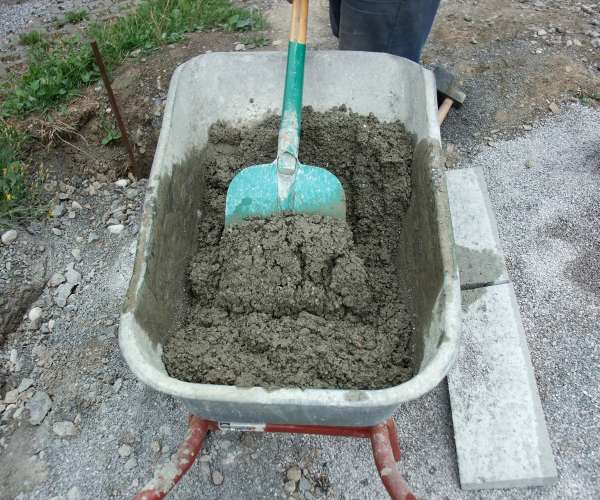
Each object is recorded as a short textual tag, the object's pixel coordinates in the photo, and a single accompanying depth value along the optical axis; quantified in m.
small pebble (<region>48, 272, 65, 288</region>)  2.36
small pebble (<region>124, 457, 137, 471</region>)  1.85
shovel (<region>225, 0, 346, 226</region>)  1.82
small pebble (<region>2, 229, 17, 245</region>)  2.43
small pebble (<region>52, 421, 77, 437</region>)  1.93
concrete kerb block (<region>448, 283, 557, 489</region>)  1.78
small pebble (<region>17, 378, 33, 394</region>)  2.05
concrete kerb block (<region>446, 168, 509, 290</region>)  2.19
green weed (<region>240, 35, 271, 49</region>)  3.27
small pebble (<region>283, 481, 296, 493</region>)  1.81
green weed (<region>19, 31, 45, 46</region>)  3.60
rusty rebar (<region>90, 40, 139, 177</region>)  2.40
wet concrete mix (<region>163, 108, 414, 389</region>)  1.41
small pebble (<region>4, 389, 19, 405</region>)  2.02
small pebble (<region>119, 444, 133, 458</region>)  1.88
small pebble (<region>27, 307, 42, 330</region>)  2.23
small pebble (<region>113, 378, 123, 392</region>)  2.04
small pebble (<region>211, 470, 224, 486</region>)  1.82
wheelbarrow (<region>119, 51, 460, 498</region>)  1.16
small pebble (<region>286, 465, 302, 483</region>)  1.83
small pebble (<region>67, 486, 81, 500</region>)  1.79
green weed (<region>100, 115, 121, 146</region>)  2.77
